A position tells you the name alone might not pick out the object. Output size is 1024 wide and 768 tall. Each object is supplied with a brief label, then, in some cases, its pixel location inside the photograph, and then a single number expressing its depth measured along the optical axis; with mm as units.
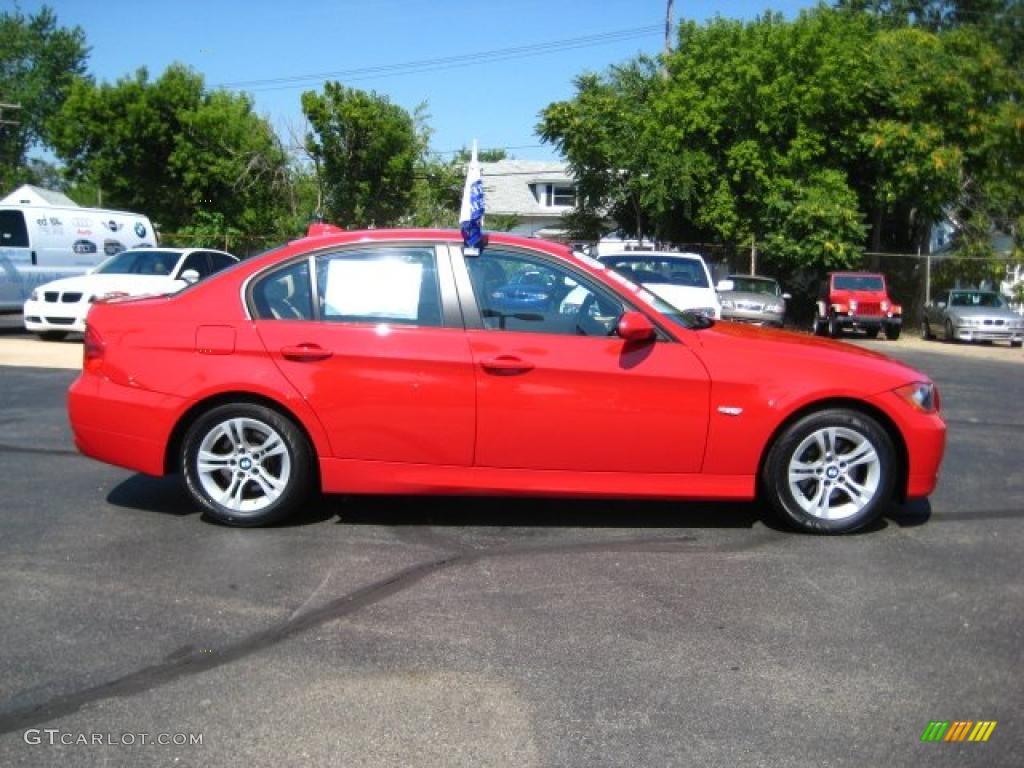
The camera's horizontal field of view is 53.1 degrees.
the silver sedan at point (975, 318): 23953
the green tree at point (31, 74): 66312
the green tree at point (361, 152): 32812
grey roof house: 54938
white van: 17297
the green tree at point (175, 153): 35375
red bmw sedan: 5395
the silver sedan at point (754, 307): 23828
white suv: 14836
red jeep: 25406
